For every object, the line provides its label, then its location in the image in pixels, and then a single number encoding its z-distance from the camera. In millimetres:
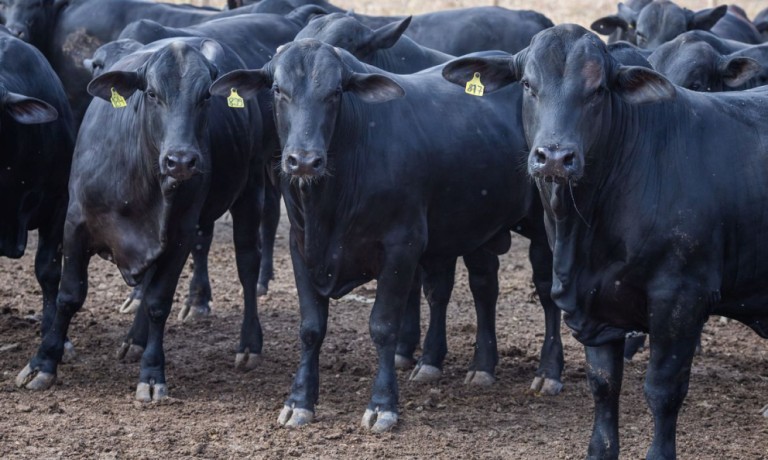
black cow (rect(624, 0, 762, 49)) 23297
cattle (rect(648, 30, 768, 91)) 16469
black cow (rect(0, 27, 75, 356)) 16328
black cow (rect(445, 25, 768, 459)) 11594
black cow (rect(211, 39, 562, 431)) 13766
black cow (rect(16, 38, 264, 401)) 14594
